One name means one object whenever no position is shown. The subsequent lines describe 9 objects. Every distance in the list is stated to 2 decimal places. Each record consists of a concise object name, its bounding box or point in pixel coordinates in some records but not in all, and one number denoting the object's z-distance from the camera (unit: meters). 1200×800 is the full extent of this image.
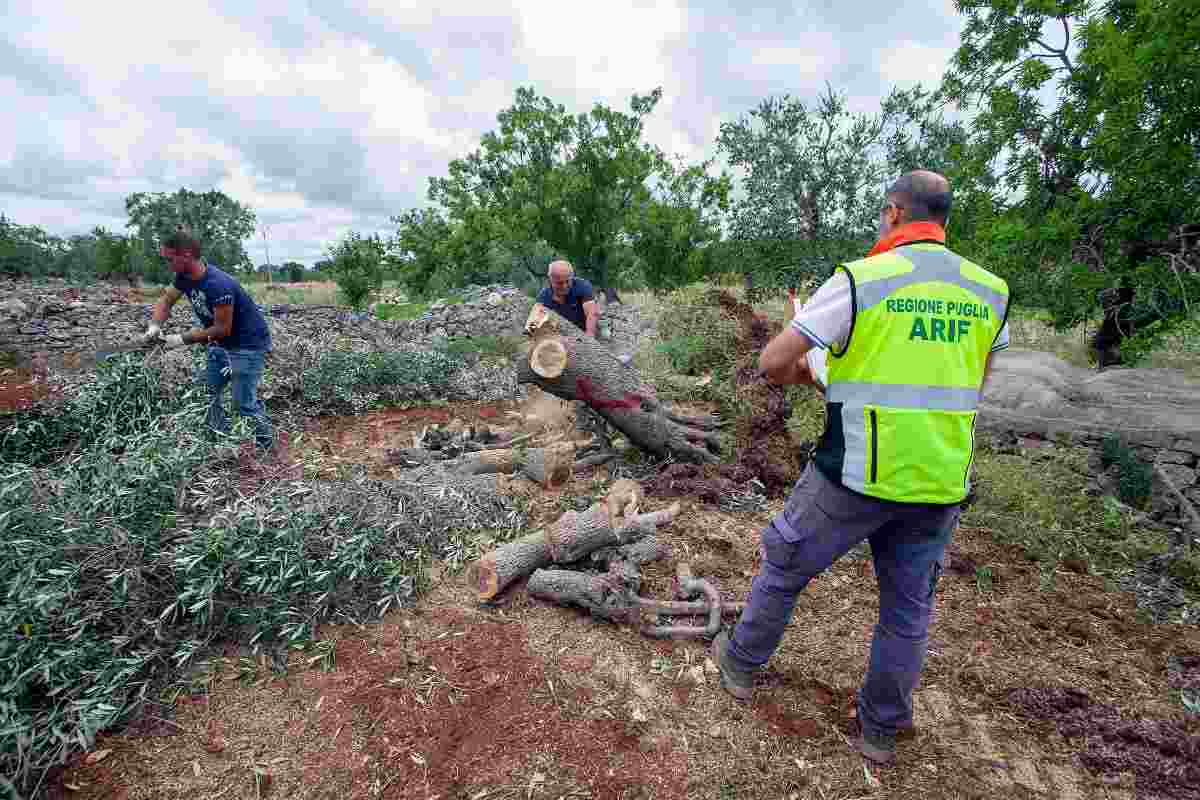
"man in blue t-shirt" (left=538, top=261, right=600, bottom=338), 4.69
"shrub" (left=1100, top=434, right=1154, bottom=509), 3.87
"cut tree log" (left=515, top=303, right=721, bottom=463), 3.64
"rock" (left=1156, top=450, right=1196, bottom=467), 3.95
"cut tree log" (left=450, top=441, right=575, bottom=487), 3.93
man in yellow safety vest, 1.55
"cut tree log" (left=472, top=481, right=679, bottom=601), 2.63
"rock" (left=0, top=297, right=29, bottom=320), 9.12
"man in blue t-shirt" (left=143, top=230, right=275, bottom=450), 3.80
